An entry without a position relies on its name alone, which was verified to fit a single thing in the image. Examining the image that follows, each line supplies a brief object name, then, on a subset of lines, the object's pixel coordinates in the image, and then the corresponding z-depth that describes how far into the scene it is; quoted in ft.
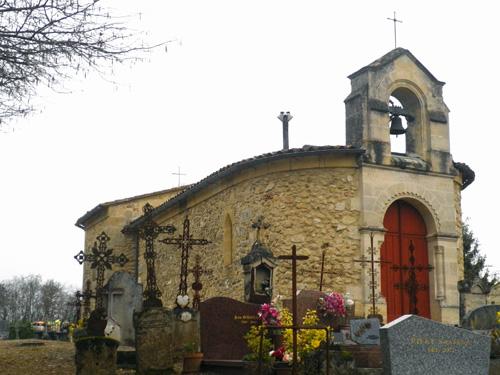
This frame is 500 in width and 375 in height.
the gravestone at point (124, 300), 51.62
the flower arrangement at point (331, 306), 44.86
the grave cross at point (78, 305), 68.81
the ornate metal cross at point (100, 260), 52.85
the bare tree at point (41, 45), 24.21
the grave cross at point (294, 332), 30.63
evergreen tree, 95.81
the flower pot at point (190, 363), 39.06
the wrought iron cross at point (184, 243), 44.32
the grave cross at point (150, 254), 40.75
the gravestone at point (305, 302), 43.96
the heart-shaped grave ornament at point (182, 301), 41.81
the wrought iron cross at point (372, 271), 50.35
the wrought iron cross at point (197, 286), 44.96
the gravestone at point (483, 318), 42.45
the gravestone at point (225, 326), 41.68
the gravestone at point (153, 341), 36.81
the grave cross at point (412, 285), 43.78
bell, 55.62
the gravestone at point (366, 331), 39.29
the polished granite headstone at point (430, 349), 29.89
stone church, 52.37
